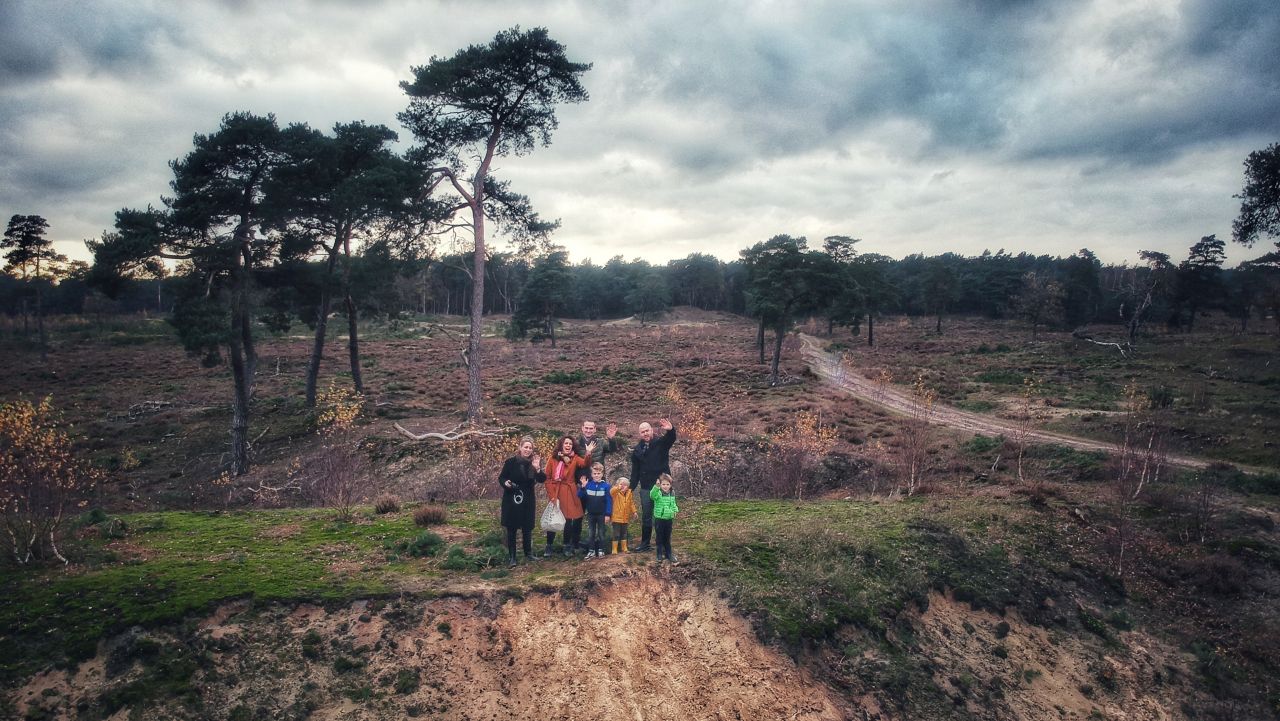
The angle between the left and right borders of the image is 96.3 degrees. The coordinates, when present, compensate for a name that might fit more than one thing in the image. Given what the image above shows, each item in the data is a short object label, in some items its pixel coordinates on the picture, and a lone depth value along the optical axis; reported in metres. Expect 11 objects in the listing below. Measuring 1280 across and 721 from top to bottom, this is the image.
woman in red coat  9.73
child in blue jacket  9.85
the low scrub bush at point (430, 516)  11.73
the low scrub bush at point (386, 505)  12.76
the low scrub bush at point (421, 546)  10.23
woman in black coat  9.52
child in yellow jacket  10.00
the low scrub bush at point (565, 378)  41.60
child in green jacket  9.74
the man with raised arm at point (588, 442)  9.81
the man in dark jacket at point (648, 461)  9.95
